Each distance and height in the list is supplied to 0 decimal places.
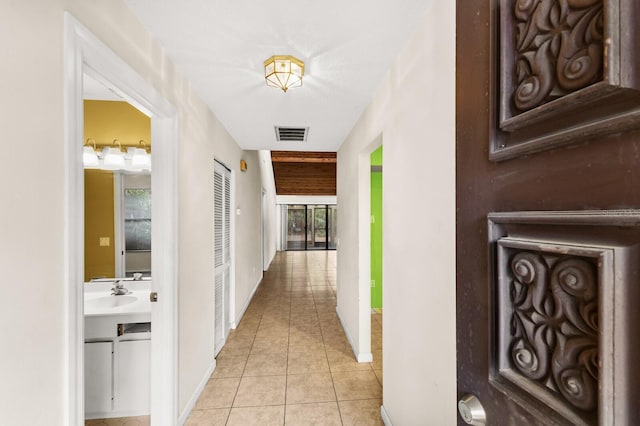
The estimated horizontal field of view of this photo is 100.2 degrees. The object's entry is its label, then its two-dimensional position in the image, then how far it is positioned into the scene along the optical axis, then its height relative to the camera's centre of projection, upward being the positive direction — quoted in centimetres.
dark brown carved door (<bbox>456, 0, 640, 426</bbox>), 36 +0
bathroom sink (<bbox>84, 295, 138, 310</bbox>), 209 -71
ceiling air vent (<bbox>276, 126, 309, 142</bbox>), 302 +94
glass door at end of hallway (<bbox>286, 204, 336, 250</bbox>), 1150 -66
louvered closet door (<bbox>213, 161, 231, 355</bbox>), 293 -43
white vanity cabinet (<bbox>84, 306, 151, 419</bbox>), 187 -109
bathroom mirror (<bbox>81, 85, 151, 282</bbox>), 242 +18
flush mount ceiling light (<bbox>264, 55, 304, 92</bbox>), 160 +87
